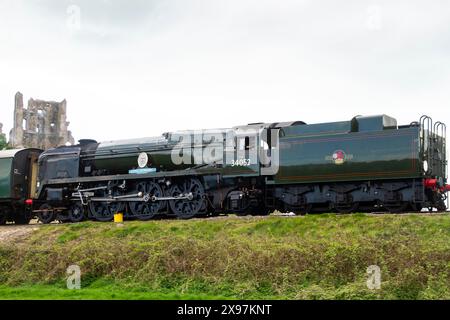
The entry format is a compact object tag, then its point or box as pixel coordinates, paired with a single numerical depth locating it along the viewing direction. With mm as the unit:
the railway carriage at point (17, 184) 23109
